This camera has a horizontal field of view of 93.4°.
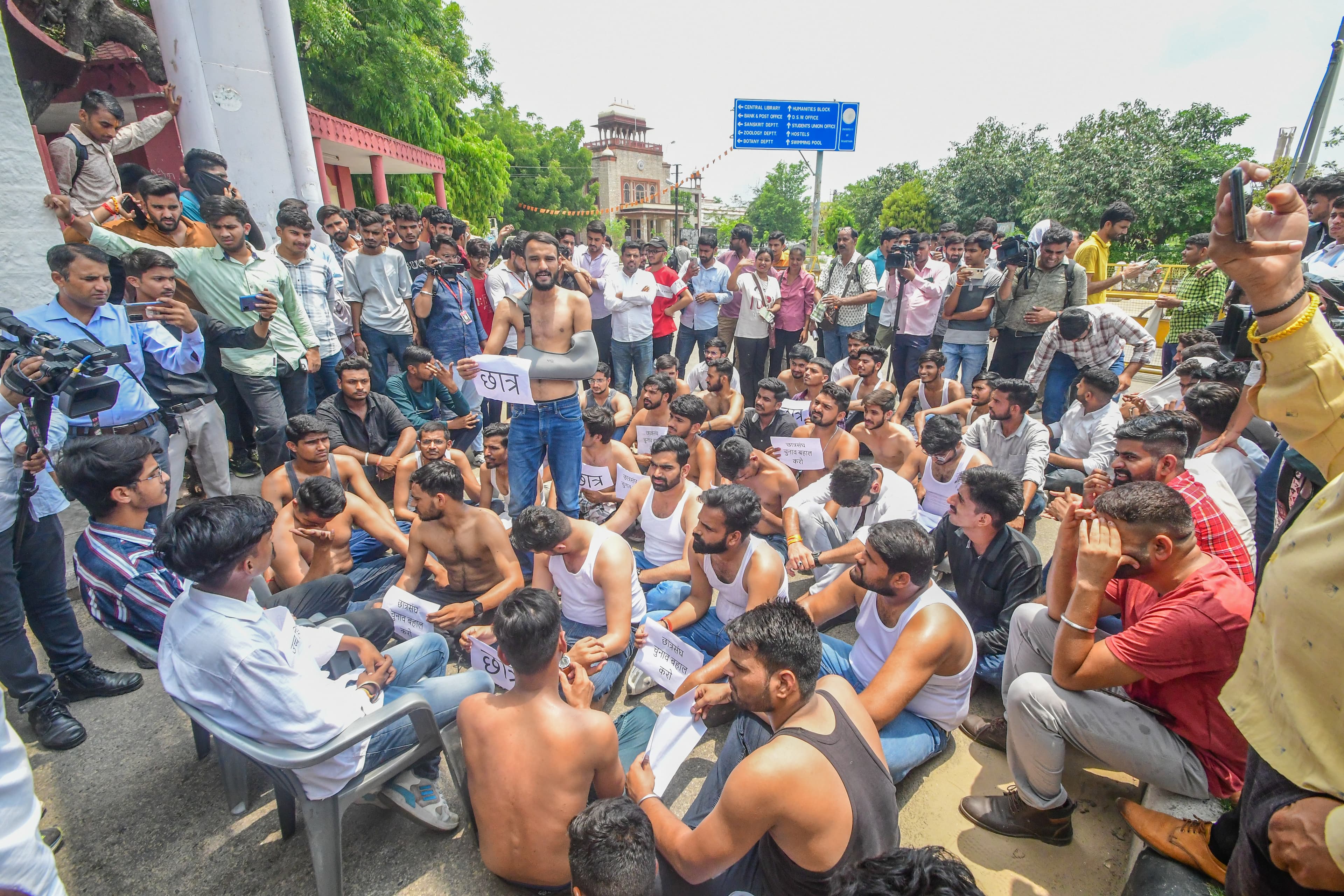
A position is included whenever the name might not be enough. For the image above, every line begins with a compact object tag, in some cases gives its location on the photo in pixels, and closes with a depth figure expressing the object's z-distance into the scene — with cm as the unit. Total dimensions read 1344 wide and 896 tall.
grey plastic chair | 208
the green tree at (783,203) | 5294
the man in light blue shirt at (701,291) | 823
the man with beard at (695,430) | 507
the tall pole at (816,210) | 1329
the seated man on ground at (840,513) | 404
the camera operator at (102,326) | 346
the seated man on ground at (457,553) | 372
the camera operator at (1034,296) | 612
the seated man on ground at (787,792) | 180
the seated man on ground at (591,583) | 325
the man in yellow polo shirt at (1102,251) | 618
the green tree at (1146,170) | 1969
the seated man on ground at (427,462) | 472
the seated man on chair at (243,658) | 209
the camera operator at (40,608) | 275
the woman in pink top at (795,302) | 774
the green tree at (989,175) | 2761
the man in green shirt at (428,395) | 533
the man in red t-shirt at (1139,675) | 220
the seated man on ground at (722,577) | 327
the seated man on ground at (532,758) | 211
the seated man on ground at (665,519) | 410
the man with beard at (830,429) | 498
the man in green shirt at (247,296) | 475
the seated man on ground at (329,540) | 362
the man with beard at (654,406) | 575
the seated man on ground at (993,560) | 325
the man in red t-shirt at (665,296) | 774
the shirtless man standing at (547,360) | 438
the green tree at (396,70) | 1447
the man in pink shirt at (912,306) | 716
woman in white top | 757
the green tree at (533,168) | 4131
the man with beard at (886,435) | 498
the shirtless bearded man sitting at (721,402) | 600
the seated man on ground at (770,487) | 473
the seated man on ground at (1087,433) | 482
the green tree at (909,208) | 3003
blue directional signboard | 1485
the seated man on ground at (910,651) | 259
